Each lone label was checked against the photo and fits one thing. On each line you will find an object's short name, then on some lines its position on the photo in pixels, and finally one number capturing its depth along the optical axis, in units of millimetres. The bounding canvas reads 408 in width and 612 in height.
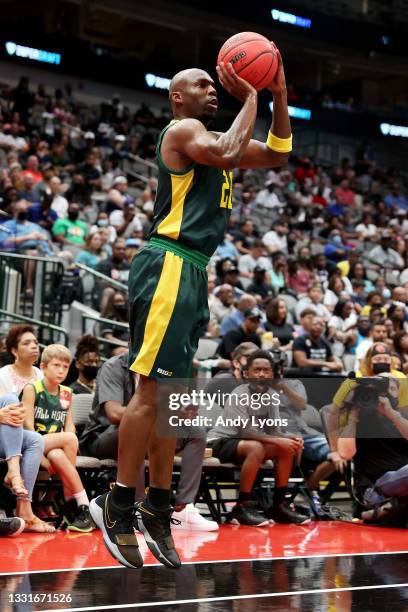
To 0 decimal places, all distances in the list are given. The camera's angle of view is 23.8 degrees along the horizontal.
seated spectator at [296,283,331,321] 13305
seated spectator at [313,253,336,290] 15667
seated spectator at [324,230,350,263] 17609
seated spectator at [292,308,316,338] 11234
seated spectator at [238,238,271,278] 14865
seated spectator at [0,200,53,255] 11555
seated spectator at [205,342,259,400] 7719
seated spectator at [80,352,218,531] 7078
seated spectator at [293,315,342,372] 10781
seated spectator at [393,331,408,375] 10539
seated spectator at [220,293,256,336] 11219
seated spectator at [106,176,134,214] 15805
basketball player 4262
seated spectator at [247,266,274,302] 13477
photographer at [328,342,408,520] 7668
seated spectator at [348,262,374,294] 16094
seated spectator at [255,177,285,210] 20688
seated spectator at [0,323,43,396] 7121
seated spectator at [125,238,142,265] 13263
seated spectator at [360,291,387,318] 13177
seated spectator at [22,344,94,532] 6742
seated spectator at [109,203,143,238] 14381
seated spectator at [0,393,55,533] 6387
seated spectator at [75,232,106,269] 12539
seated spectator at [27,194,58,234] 13148
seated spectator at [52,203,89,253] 13211
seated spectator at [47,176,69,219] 14191
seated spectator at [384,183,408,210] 23983
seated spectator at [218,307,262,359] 10250
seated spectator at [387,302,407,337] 12451
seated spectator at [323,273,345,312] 14352
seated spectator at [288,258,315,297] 15078
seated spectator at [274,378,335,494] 8012
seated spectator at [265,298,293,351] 11492
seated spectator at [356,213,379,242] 20453
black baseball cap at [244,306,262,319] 10258
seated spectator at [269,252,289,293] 14574
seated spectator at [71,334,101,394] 8219
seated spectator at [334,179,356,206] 23119
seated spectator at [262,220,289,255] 16984
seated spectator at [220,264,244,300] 13031
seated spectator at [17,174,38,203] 13697
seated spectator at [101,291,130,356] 10914
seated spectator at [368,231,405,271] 18469
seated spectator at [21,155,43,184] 15328
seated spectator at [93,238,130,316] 11703
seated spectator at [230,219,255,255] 16434
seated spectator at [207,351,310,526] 7461
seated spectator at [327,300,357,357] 12289
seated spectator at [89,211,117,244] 13725
